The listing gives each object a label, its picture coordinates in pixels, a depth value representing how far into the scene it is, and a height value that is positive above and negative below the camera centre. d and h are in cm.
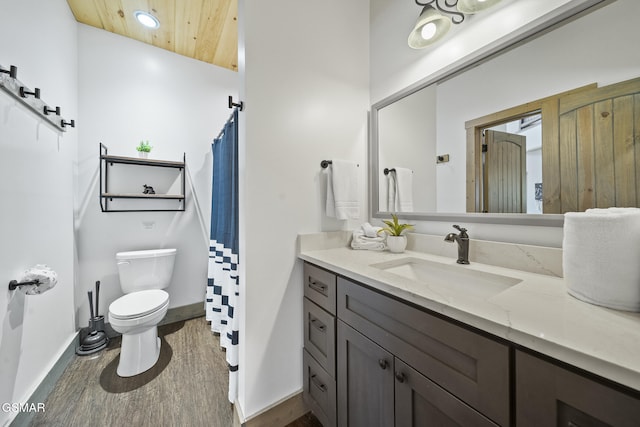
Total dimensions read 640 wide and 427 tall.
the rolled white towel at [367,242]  135 -17
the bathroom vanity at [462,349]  41 -32
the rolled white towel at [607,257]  53 -11
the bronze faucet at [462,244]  103 -14
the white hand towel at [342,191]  134 +15
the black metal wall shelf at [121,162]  191 +36
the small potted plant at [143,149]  201 +59
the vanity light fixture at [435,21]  111 +96
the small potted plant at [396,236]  128 -12
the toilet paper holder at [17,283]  107 -32
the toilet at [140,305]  151 -64
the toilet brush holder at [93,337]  175 -97
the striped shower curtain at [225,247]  129 -22
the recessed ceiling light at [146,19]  178 +160
